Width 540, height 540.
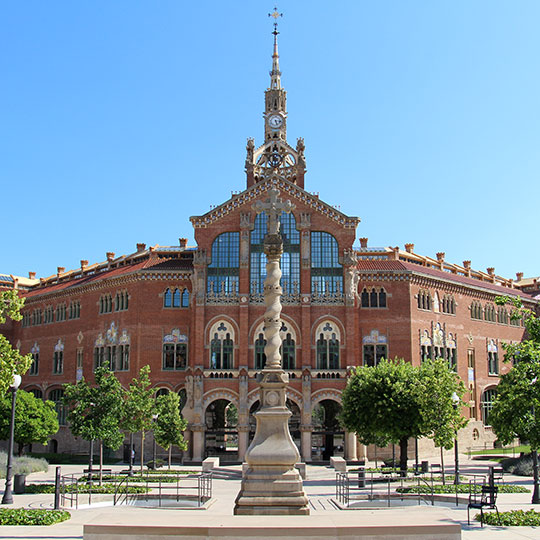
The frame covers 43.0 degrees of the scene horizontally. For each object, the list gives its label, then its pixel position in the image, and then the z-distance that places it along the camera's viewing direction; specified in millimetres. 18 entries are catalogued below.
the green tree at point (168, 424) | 45656
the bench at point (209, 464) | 45791
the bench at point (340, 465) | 45188
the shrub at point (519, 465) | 42791
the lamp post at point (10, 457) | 26938
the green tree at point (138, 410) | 42188
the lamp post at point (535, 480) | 26703
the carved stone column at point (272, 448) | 20875
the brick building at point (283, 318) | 54031
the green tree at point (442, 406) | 35875
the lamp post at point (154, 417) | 42881
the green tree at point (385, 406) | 39844
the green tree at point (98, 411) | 35253
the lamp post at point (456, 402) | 34169
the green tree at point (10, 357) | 30062
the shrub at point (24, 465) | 42372
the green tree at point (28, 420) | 50688
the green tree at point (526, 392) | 26203
